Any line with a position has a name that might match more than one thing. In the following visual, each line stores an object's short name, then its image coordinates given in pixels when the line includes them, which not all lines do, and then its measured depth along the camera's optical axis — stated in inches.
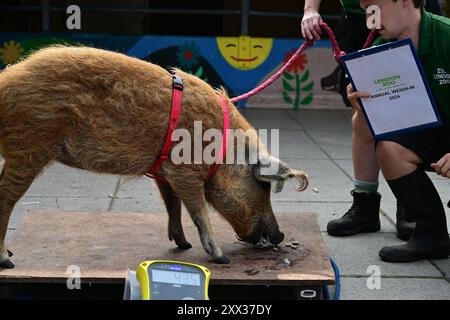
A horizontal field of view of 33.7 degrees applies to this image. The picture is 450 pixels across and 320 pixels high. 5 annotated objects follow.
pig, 148.1
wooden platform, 149.3
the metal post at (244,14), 431.5
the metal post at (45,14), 427.8
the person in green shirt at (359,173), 197.3
